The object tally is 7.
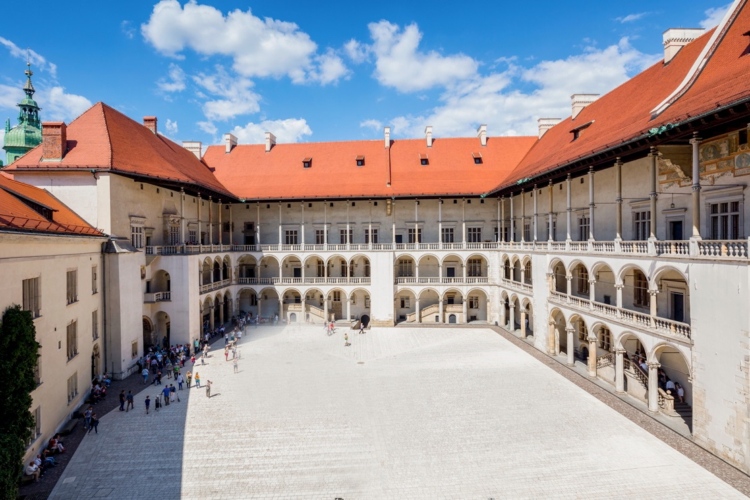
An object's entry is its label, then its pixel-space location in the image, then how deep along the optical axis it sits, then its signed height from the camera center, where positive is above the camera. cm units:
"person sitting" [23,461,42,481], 1269 -677
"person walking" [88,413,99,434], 1593 -669
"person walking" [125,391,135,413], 1804 -667
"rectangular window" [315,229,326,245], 3591 +130
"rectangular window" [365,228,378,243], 3566 +120
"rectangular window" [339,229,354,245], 3578 +126
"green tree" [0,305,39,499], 1094 -388
